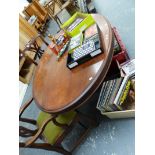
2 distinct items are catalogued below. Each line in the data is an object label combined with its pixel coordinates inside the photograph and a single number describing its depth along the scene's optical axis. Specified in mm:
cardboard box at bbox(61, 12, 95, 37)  2160
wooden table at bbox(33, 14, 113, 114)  1750
